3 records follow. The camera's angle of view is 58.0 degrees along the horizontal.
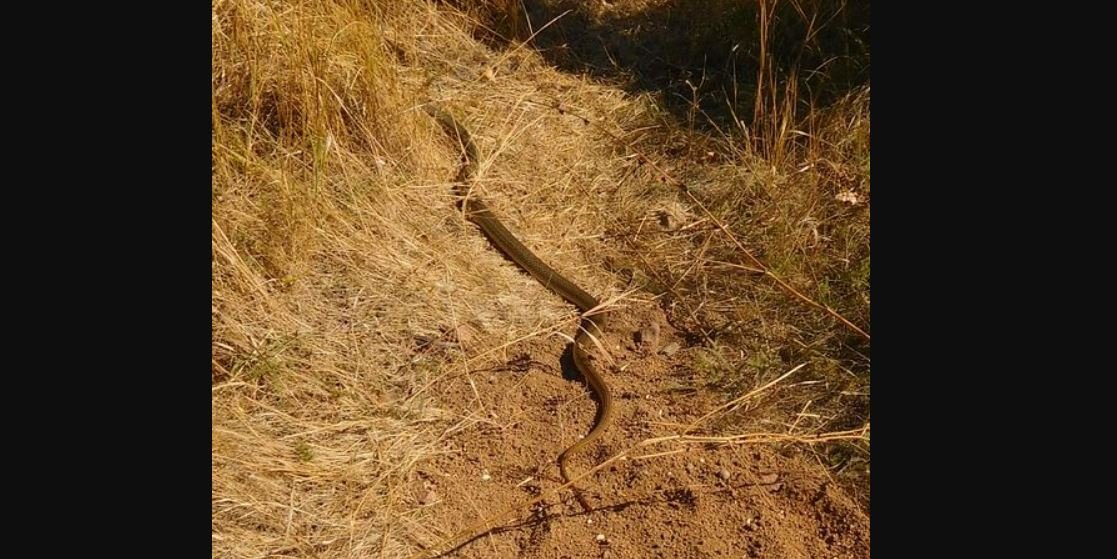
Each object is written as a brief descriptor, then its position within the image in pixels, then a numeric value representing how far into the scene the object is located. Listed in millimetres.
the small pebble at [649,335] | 4090
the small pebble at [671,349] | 4039
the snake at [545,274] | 3650
